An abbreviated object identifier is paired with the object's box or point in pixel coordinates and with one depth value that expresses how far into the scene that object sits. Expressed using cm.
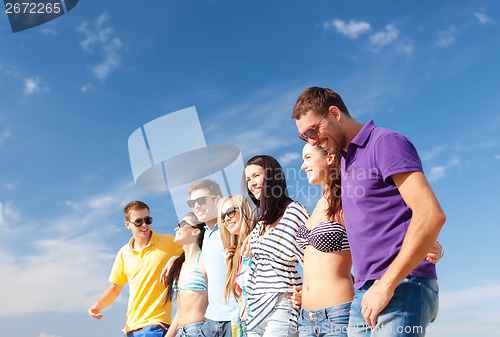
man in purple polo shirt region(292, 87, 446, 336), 318
